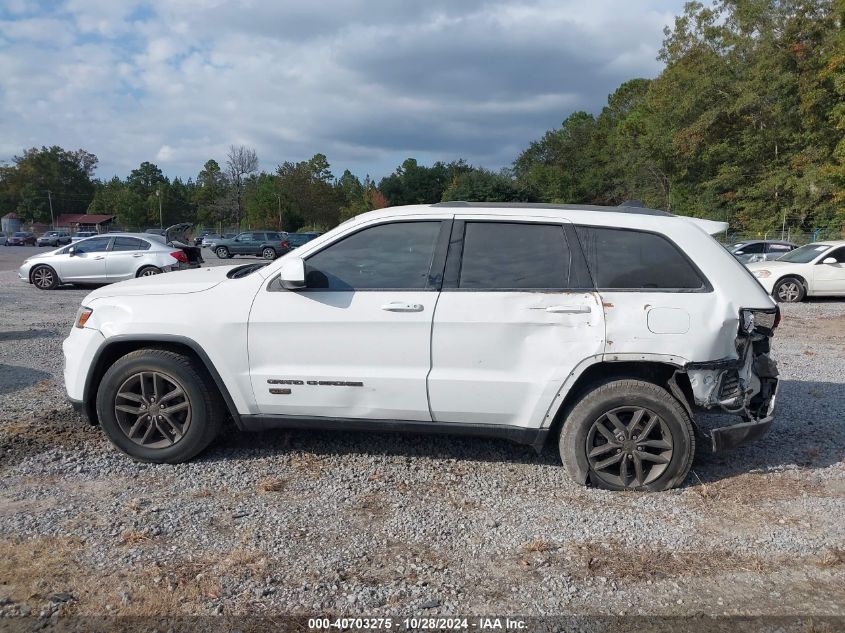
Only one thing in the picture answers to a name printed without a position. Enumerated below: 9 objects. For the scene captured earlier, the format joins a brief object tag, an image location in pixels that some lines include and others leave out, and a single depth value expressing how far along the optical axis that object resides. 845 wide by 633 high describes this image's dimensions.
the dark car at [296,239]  41.34
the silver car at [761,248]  22.00
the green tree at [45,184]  109.62
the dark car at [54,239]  59.22
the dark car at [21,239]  61.00
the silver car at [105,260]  16.27
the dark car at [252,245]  39.09
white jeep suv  4.08
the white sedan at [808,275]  15.14
